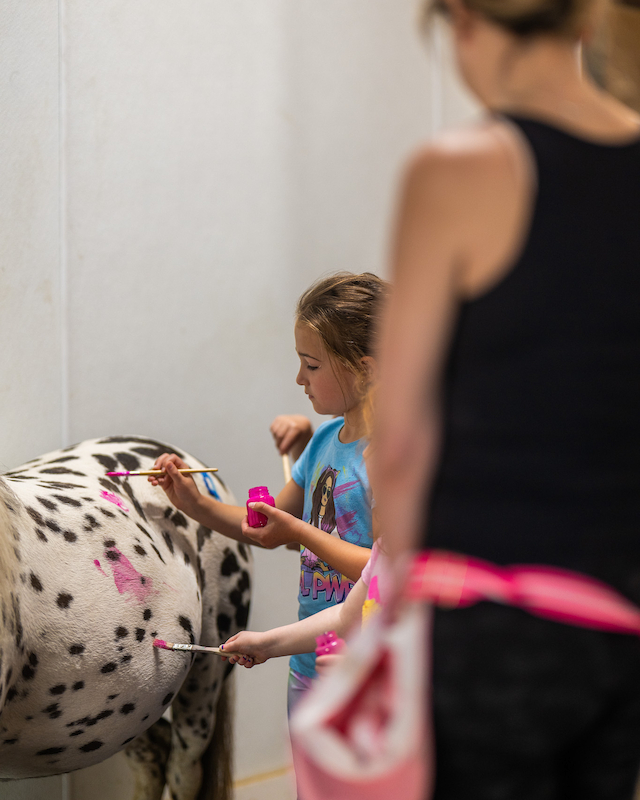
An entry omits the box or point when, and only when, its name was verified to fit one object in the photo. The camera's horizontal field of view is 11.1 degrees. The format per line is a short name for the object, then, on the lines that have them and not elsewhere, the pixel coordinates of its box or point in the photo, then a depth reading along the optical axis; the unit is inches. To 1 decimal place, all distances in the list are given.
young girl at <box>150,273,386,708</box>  171.8
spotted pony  169.6
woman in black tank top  115.8
